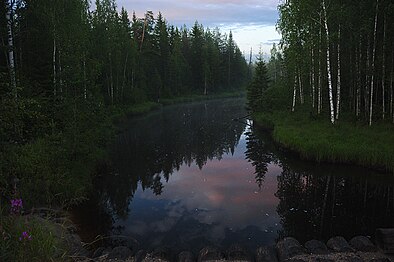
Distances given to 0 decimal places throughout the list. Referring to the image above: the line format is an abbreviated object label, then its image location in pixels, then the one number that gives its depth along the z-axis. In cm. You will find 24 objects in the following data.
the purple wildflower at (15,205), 510
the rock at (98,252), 787
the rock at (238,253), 760
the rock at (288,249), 764
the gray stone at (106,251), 794
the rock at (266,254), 757
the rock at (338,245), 773
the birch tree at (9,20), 1391
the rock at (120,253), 777
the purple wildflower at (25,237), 446
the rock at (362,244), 772
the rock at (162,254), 788
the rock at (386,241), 766
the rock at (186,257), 773
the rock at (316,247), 771
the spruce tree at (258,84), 3894
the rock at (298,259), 711
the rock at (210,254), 765
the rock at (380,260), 694
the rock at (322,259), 711
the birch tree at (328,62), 2015
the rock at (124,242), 948
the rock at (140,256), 771
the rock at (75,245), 716
